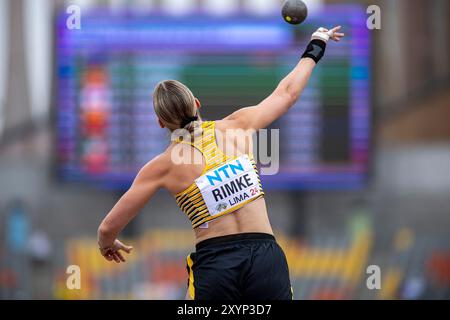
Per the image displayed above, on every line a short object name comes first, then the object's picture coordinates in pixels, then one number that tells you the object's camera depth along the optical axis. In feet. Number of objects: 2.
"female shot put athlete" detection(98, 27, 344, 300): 36.91
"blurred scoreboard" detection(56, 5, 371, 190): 122.83
